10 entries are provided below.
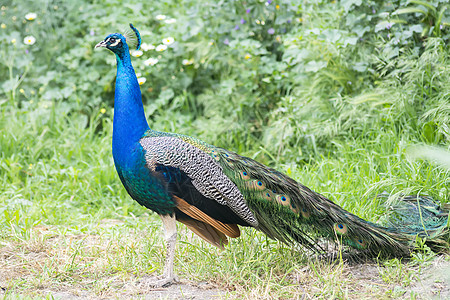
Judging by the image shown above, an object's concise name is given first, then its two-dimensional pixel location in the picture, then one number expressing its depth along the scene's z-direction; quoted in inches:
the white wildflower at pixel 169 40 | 482.6
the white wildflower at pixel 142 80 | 471.2
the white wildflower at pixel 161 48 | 477.7
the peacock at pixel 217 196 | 257.8
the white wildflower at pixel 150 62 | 480.0
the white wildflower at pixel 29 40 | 508.7
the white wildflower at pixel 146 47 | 480.5
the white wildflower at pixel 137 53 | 470.3
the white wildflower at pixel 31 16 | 505.7
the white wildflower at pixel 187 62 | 488.9
